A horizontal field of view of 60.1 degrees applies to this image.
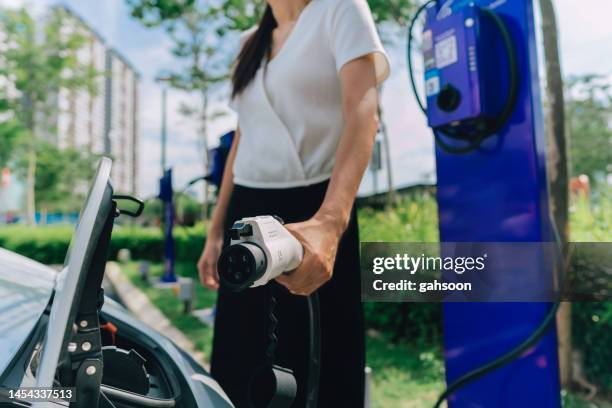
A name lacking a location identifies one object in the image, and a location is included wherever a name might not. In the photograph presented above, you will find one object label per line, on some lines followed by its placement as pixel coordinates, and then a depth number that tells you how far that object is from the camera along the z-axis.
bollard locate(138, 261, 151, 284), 9.23
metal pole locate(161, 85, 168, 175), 15.99
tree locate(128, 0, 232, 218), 6.88
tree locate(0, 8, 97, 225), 16.72
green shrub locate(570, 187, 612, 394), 2.96
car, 0.62
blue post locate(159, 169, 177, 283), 6.05
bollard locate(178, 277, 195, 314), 5.84
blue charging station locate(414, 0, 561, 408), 1.65
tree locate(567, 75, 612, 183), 3.78
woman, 1.02
